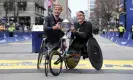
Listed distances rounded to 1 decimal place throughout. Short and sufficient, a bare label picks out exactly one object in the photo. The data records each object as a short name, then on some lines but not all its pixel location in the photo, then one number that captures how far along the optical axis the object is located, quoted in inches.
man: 215.5
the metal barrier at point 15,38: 717.9
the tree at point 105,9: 1974.8
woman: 221.7
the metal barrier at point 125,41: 573.8
